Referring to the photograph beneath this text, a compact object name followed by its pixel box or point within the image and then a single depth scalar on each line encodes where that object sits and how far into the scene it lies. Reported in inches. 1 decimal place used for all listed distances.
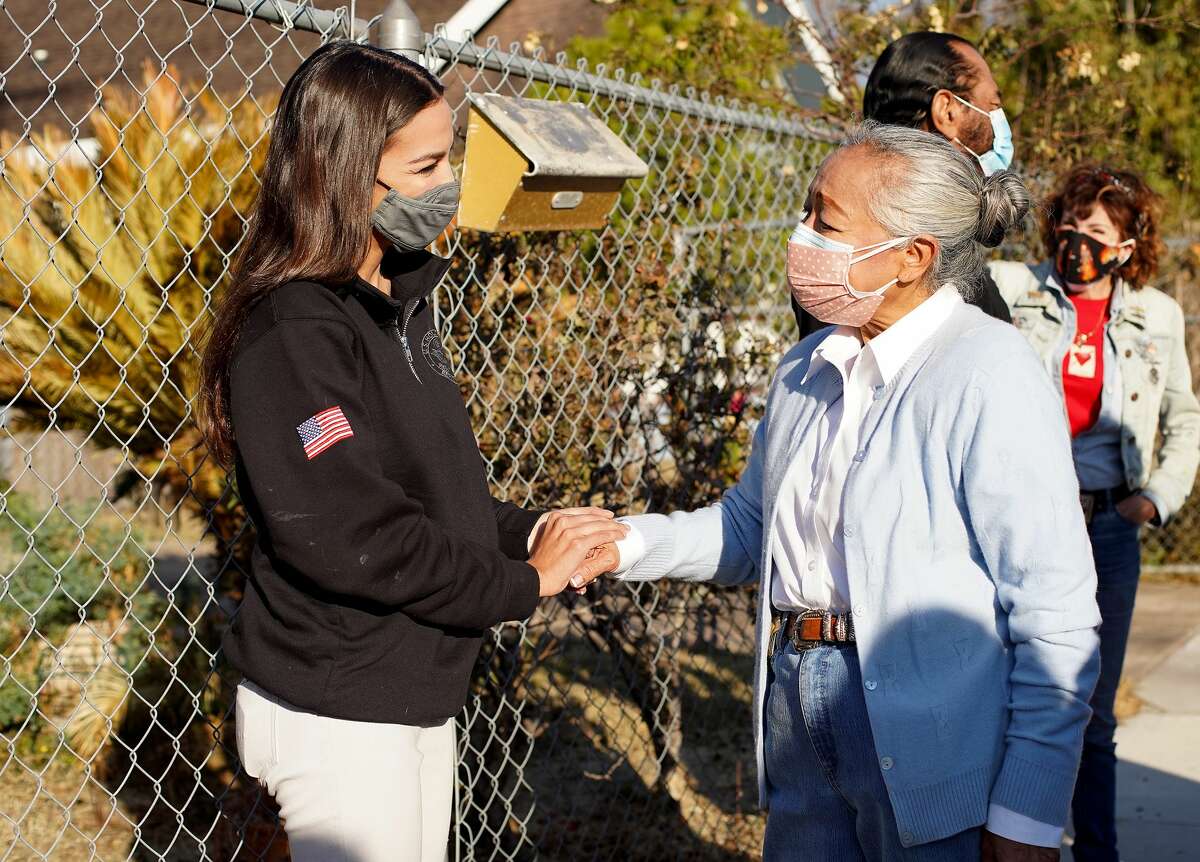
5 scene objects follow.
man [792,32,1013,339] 121.3
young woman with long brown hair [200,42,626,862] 78.2
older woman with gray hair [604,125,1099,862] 80.4
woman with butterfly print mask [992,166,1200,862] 150.3
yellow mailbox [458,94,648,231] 114.9
